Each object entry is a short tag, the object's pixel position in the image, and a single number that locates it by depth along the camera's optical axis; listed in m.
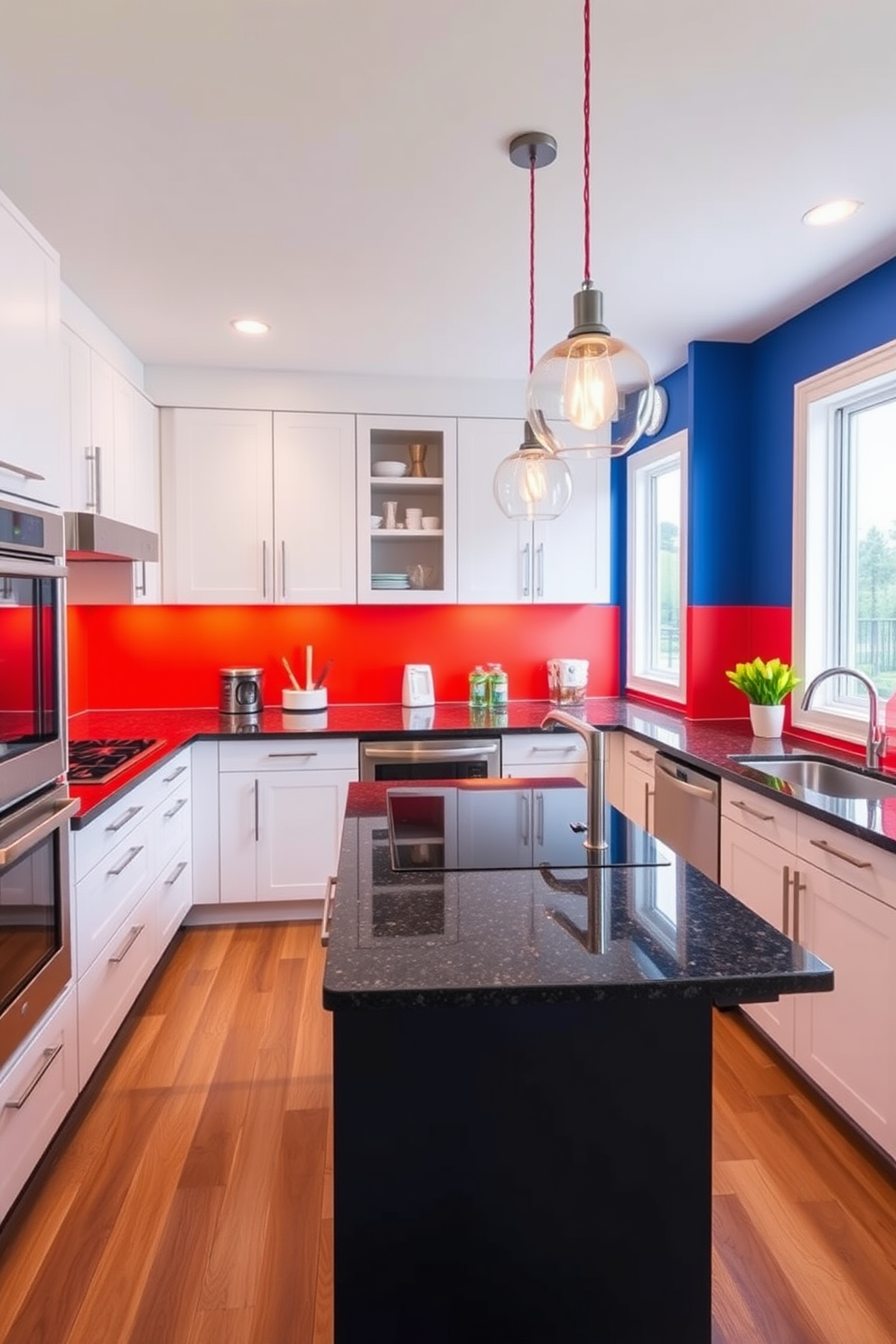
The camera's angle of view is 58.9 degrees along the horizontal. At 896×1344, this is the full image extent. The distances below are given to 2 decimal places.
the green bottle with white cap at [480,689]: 4.05
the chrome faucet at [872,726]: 2.46
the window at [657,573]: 3.91
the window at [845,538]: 2.79
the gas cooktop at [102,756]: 2.51
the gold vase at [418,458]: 3.95
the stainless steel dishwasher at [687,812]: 2.75
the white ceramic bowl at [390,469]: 3.86
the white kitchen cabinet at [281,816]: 3.45
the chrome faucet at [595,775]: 1.60
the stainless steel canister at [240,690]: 3.80
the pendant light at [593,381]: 1.42
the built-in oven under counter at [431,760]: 3.49
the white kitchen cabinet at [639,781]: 3.28
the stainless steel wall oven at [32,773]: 1.71
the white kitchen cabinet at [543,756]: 3.59
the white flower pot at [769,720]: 3.10
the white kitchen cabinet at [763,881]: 2.30
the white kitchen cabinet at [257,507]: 3.71
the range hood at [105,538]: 2.40
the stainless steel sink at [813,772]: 2.65
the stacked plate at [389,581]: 3.92
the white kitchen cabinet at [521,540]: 3.92
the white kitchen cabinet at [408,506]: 3.84
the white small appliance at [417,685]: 4.01
